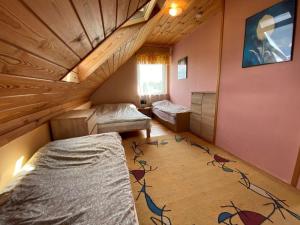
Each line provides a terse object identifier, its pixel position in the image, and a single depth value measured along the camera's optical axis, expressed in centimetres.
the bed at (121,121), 289
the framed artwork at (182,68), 398
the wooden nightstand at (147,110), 490
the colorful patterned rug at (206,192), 135
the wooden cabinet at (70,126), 206
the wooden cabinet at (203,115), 286
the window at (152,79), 488
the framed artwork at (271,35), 160
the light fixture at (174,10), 238
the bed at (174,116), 355
